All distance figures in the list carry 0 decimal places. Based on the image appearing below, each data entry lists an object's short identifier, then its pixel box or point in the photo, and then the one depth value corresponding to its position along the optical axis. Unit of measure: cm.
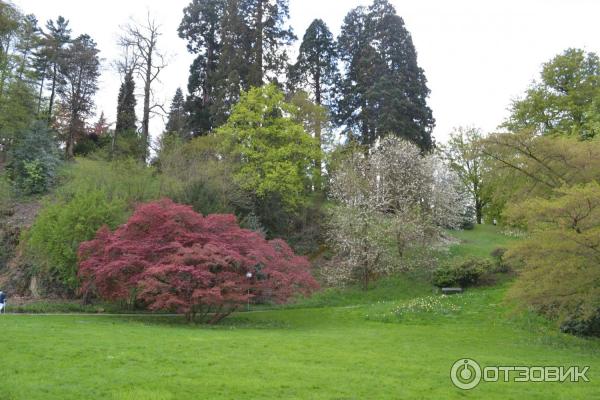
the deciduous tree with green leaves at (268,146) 2633
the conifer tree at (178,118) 3516
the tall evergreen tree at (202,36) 3778
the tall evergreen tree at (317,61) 3819
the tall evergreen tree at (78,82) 3697
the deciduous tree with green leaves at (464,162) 3834
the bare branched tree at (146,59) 3036
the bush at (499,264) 2331
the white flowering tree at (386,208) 2381
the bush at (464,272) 2217
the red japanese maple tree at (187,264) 1401
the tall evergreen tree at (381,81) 3344
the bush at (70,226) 1770
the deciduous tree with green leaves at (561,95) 2727
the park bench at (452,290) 2165
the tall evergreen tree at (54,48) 3722
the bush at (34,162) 2772
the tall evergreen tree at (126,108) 3450
